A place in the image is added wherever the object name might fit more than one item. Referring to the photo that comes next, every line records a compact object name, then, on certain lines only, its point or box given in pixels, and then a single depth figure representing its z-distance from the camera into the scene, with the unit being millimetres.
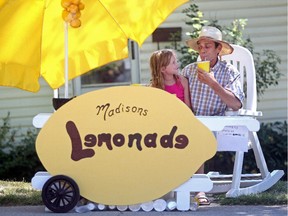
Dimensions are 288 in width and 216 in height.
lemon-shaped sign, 7506
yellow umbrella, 8548
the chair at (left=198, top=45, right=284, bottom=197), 8609
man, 8377
